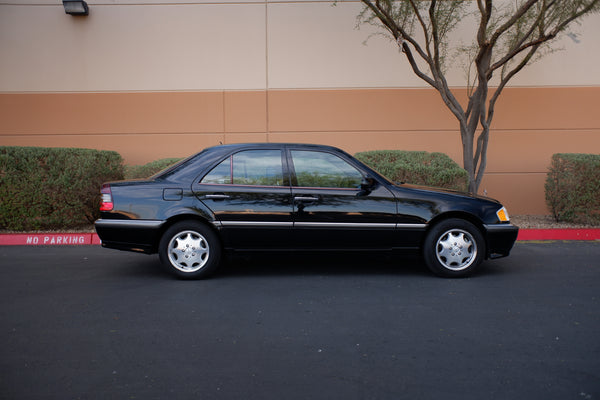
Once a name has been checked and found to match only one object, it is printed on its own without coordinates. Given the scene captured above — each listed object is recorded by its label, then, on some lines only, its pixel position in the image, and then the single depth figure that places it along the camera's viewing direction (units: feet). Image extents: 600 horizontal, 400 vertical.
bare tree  26.47
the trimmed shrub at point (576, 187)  27.91
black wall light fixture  33.40
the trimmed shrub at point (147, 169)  29.43
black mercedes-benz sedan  17.46
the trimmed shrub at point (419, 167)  27.71
